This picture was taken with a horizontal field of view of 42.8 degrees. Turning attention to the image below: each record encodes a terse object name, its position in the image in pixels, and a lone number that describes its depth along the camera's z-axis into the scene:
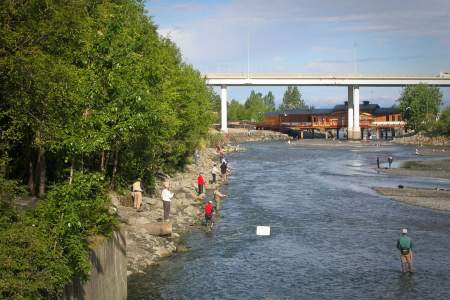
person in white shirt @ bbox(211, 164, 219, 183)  56.72
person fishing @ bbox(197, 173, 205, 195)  45.91
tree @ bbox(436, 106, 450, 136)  147.00
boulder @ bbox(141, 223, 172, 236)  30.36
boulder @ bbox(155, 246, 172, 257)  27.83
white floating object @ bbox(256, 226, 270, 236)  33.62
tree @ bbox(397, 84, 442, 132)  162.00
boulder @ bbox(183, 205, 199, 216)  38.68
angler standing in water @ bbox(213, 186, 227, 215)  40.44
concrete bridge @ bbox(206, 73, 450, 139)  158.12
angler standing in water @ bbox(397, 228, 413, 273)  25.94
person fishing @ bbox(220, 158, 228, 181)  61.36
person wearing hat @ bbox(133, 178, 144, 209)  33.41
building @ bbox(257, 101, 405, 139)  186.38
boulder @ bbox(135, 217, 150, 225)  30.67
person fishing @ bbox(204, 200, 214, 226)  34.44
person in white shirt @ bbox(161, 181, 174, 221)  32.78
